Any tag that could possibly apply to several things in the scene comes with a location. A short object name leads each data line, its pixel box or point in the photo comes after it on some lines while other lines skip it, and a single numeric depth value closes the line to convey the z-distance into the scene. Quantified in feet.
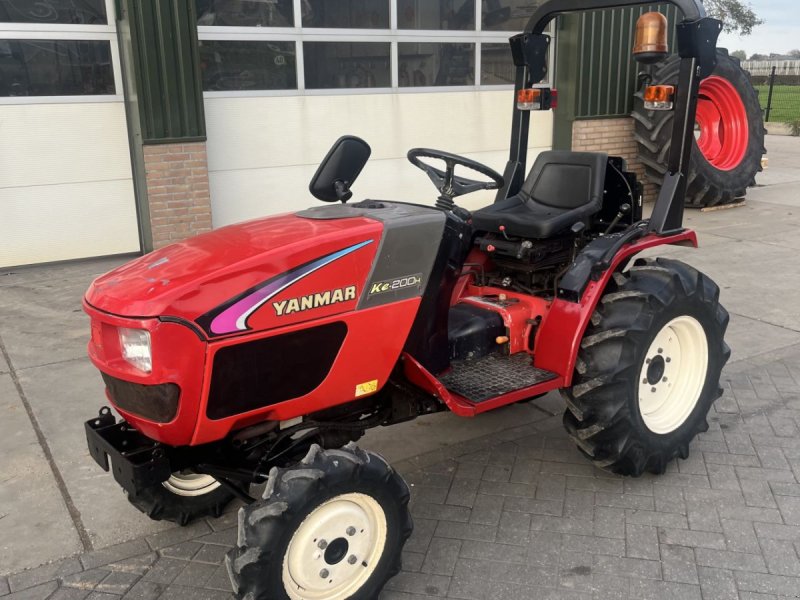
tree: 127.75
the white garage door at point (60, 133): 21.63
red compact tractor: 7.88
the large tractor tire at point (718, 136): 30.01
